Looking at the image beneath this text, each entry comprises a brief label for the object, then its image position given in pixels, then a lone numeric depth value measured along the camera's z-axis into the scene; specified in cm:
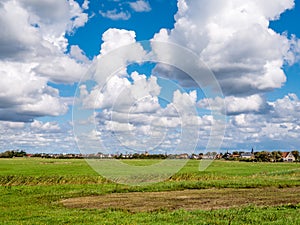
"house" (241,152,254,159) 18150
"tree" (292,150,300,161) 17388
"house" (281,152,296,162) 17451
